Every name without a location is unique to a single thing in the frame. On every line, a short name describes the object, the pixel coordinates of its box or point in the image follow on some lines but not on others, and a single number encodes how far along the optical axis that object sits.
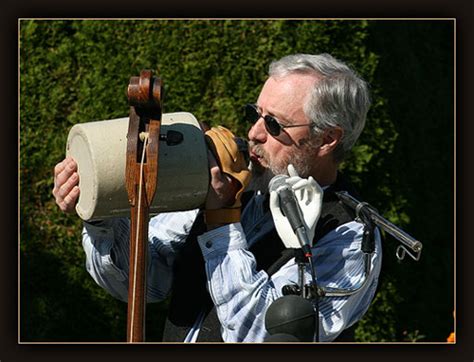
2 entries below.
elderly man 6.20
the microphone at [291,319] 5.74
